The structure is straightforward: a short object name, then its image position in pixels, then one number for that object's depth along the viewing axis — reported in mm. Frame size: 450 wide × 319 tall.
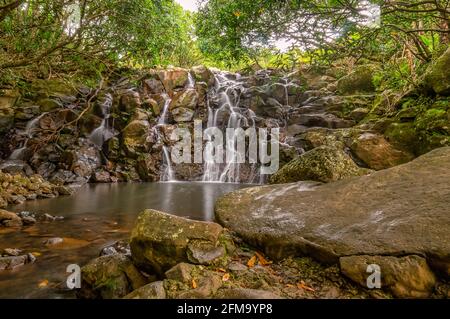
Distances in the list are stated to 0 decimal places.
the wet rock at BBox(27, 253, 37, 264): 4165
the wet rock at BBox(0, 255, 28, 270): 3908
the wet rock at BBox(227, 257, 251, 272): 2629
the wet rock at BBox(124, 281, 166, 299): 2191
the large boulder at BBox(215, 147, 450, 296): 2314
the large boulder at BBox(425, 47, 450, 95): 7227
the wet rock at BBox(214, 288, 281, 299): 2094
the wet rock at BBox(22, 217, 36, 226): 6092
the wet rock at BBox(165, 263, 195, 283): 2391
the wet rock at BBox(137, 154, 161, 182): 14342
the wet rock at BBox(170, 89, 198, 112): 16500
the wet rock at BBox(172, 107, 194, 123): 16062
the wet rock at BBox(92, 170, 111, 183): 13594
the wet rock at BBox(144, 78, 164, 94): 17109
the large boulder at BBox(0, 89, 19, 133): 13813
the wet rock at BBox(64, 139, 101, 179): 13602
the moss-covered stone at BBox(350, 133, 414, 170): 8289
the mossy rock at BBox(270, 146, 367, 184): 3834
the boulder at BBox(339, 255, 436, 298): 2072
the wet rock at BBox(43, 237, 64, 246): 4895
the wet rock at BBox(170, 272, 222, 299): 2184
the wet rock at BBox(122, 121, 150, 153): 14609
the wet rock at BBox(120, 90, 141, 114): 16125
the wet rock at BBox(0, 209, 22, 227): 5930
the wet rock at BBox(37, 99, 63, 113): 15266
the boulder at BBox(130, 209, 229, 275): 2814
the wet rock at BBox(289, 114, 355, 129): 12844
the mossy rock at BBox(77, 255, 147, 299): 2938
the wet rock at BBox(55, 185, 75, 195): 9980
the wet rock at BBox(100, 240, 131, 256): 4336
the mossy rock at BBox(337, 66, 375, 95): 12789
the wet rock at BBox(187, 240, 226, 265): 2711
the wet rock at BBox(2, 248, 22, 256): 4316
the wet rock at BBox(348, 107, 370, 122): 12152
